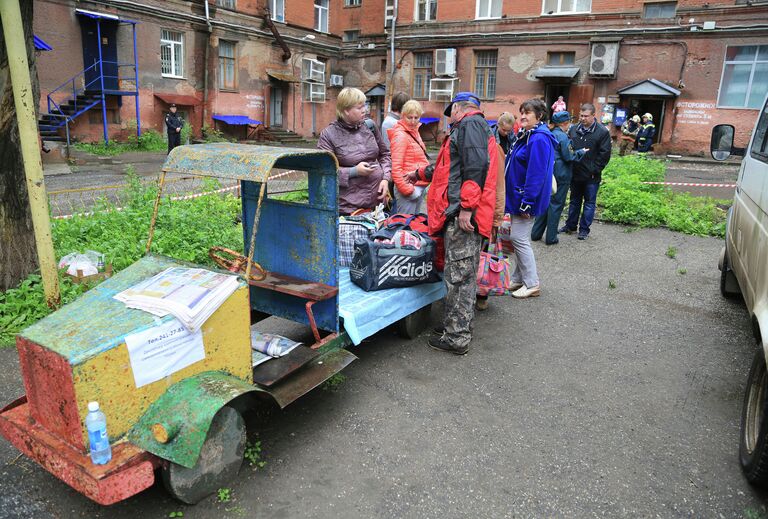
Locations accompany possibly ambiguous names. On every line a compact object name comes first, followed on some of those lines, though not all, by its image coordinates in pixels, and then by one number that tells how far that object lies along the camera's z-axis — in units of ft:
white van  9.61
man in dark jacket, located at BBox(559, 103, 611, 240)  25.62
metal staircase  57.26
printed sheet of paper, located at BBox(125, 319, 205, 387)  8.64
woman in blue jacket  17.92
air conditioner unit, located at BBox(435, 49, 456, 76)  81.97
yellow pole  12.48
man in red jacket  13.52
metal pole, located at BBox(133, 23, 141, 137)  62.90
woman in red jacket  18.57
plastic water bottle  7.79
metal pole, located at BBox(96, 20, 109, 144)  58.90
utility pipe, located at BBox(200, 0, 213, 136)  74.13
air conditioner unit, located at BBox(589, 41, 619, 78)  71.26
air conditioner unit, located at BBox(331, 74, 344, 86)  95.54
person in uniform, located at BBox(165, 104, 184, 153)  56.95
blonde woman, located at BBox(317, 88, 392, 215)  15.88
